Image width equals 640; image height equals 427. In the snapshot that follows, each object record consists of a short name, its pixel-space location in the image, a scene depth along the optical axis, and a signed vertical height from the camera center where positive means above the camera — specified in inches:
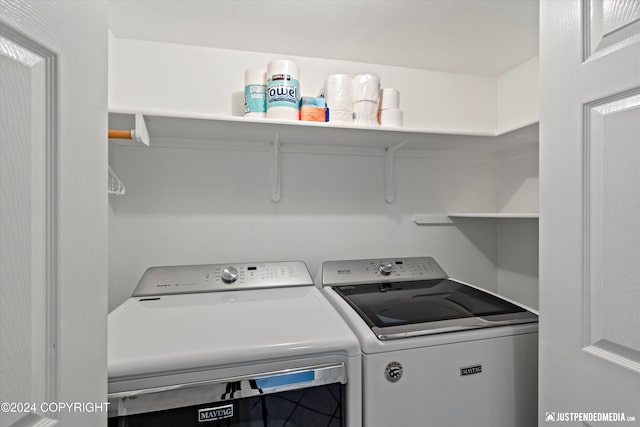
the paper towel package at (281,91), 54.6 +20.8
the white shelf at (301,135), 53.6 +15.2
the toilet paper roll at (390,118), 61.4 +18.1
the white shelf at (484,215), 53.8 -0.5
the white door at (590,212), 27.3 +0.1
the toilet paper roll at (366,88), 59.5 +23.0
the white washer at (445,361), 40.3 -19.6
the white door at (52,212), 17.8 +0.1
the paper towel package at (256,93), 56.2 +21.0
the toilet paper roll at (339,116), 58.4 +17.5
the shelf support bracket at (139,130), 50.0 +13.0
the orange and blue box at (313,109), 56.7 +18.2
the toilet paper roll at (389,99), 61.9 +21.8
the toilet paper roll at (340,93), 58.8 +21.9
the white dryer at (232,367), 34.2 -17.3
